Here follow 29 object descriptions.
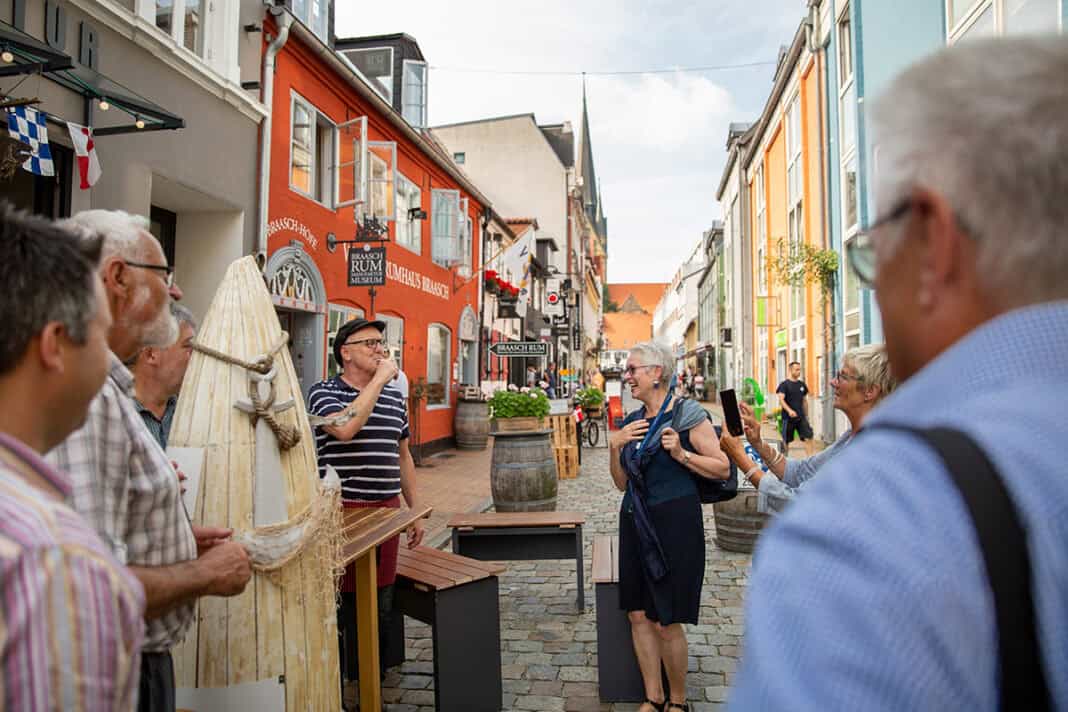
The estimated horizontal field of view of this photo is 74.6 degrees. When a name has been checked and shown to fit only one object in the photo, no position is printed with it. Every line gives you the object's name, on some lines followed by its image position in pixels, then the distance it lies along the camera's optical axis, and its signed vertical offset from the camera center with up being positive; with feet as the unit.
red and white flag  18.33 +6.11
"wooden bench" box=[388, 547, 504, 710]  11.39 -3.84
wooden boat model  7.25 -1.30
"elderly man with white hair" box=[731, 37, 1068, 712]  1.89 -0.18
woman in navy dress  11.26 -2.17
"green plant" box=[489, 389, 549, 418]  28.58 -0.47
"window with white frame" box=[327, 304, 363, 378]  35.29 +3.72
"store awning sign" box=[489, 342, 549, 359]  39.72 +2.59
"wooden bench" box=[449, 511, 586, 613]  16.60 -3.43
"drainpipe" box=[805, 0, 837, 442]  47.65 +12.71
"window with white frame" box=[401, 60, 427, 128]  53.78 +23.23
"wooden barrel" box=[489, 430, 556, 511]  24.31 -2.75
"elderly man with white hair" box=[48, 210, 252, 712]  4.92 -0.67
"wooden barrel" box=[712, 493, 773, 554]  20.29 -3.75
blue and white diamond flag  15.57 +5.83
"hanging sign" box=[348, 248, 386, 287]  34.94 +6.34
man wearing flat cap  11.96 -0.81
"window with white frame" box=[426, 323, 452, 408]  51.03 +2.42
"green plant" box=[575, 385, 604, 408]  51.16 -0.24
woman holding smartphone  9.39 -0.41
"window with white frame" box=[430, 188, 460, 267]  50.24 +12.18
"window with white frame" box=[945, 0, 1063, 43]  23.38 +14.62
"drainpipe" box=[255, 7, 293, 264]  28.81 +11.78
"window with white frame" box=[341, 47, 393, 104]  54.19 +25.59
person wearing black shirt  37.32 -0.78
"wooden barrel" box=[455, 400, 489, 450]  51.98 -2.42
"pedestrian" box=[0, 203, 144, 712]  2.58 -0.47
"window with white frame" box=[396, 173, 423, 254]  45.65 +11.79
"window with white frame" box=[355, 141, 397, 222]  39.63 +12.17
